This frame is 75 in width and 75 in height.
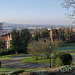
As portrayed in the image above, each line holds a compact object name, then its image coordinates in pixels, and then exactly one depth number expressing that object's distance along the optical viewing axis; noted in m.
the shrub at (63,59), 12.58
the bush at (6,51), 37.92
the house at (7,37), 50.10
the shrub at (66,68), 9.33
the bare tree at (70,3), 12.70
